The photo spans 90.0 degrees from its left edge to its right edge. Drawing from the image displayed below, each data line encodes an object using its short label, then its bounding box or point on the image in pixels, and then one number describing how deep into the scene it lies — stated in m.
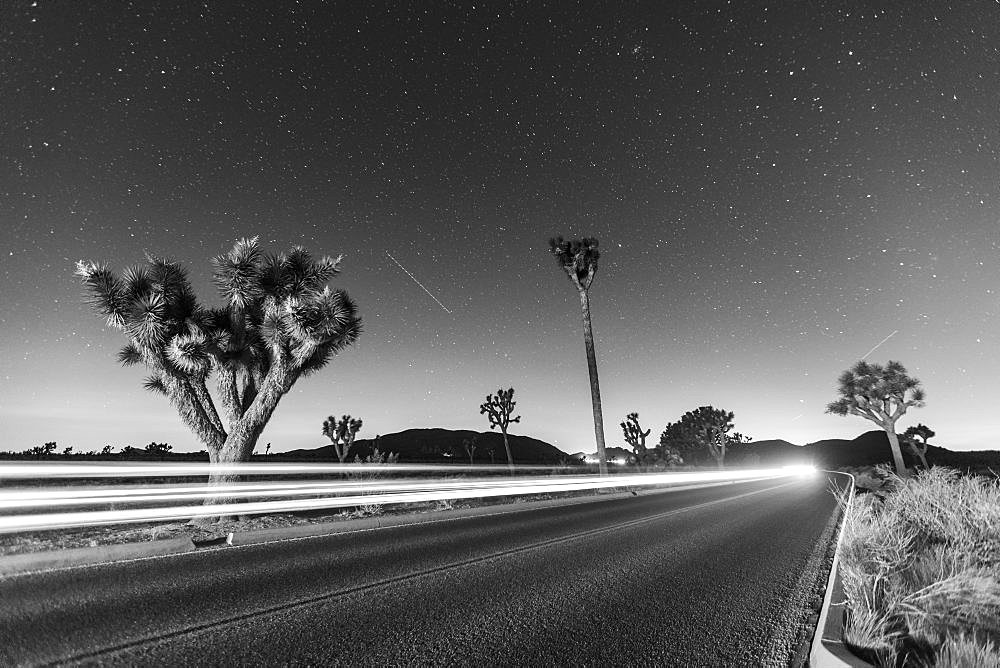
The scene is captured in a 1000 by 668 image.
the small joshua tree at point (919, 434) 49.24
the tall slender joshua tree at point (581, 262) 26.01
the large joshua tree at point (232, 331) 13.19
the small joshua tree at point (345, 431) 39.25
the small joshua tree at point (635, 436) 56.75
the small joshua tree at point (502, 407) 48.22
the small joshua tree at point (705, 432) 60.88
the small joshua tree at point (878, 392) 33.19
